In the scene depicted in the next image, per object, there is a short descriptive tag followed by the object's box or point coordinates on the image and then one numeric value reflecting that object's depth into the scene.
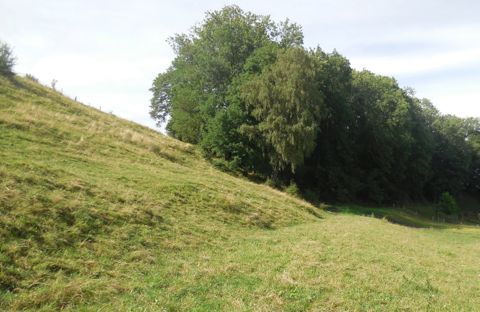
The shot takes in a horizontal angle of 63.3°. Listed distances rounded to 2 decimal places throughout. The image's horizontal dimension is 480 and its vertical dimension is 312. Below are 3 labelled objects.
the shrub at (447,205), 53.75
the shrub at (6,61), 33.62
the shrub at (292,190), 38.06
